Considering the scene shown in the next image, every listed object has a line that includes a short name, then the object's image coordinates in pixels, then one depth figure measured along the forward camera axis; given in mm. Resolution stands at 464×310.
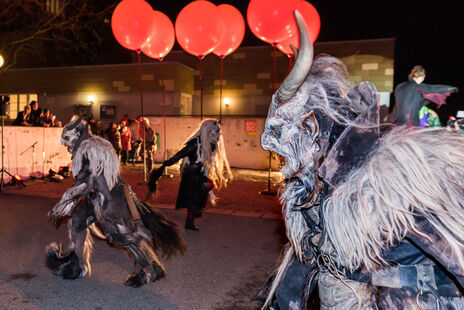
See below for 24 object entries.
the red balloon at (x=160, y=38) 9555
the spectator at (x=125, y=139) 16078
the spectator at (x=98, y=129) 14770
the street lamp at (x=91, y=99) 21031
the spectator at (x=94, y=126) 14068
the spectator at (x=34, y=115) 12766
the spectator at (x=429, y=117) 5943
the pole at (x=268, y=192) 9716
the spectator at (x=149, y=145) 13445
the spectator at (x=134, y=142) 16672
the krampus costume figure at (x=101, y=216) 4039
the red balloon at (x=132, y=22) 8648
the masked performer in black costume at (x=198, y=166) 6293
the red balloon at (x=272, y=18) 7680
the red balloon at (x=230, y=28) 9180
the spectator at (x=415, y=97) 4547
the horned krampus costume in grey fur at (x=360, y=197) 1551
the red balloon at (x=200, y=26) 8492
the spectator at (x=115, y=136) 15258
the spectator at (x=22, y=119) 11764
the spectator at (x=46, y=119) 12519
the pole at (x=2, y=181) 9984
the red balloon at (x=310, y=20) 7996
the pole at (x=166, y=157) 12695
